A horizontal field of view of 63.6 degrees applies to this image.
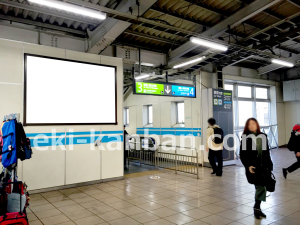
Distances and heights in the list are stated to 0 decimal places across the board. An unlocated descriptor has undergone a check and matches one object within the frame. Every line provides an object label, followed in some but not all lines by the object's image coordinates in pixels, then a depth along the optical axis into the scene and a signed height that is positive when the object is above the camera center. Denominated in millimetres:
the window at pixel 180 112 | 9672 +362
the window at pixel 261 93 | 11348 +1307
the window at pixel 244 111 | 10586 +418
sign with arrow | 6195 +871
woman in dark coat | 3553 -591
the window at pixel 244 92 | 10672 +1281
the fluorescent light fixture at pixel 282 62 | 7684 +1893
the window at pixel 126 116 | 12562 +278
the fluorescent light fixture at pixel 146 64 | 7375 +1780
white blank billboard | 5227 +706
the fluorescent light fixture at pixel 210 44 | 5180 +1741
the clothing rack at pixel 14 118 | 3520 +66
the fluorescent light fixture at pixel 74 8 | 3636 +1806
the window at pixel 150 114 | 11312 +336
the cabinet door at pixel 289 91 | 11180 +1359
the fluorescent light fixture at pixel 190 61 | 6652 +1698
